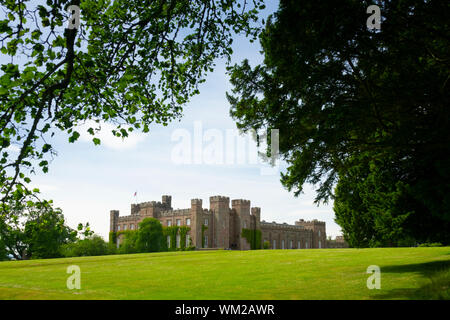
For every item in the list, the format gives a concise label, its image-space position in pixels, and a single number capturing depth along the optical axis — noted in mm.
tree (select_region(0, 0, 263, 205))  7414
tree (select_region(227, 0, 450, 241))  9297
